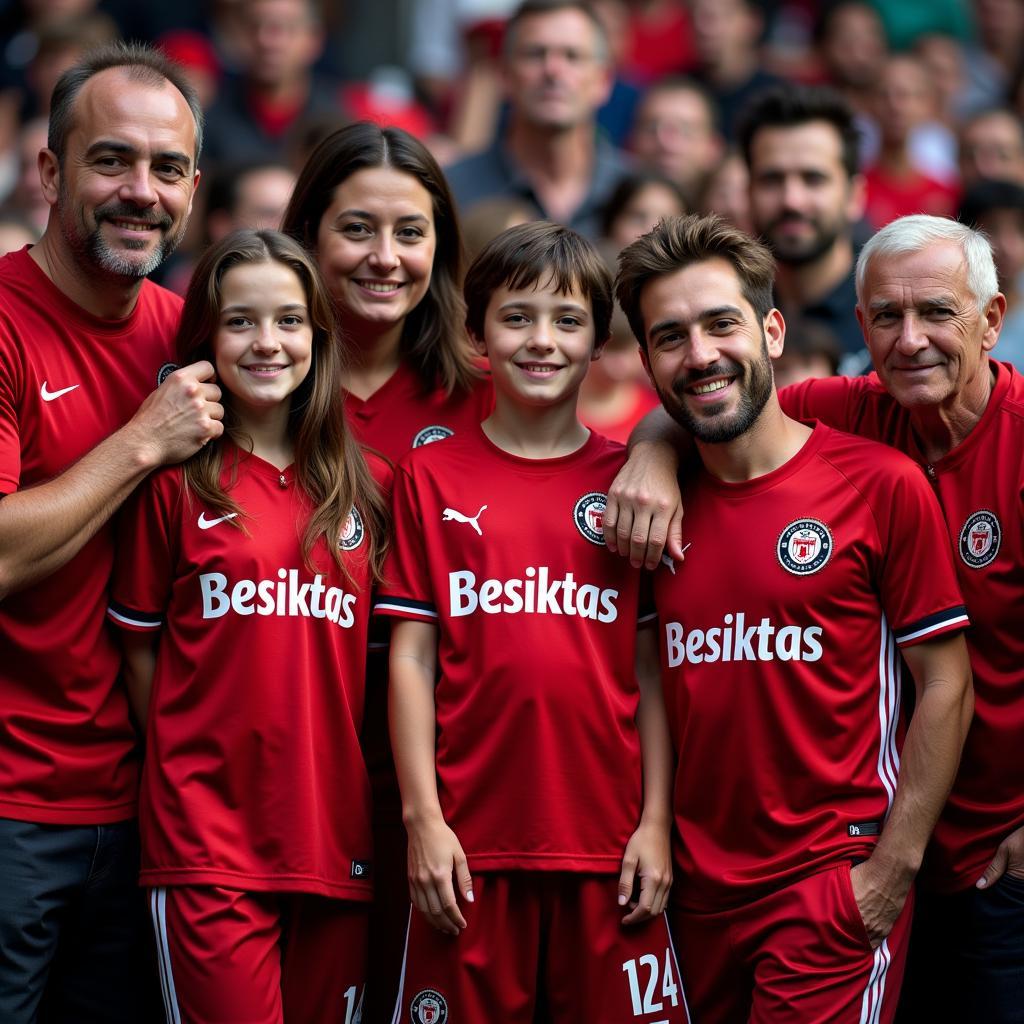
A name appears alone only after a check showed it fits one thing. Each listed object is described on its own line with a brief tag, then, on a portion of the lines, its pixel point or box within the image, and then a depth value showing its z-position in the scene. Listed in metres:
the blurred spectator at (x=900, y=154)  17.66
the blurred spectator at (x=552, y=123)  14.51
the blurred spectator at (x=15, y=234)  13.04
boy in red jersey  7.95
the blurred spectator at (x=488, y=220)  11.18
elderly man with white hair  8.08
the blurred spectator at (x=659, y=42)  20.92
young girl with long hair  7.92
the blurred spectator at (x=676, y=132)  16.78
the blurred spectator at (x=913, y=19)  20.83
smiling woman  9.29
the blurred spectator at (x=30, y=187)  15.50
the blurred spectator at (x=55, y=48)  17.37
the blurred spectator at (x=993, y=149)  16.19
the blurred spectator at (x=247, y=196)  13.62
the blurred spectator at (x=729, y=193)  15.09
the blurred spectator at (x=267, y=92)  17.28
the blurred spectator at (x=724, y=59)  19.69
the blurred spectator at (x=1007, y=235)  13.33
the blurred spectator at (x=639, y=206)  13.49
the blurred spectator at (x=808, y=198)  12.85
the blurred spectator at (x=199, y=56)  18.59
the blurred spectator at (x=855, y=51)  19.78
